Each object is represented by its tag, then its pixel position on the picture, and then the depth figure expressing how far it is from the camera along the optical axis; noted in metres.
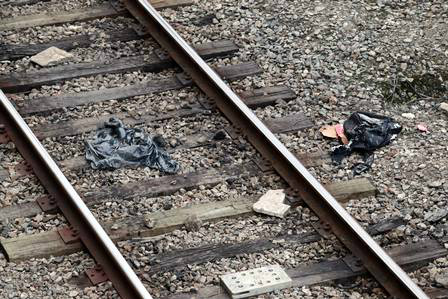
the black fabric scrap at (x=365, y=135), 18.45
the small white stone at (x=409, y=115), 19.70
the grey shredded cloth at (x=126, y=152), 17.95
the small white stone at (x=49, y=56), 21.05
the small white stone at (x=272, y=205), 16.98
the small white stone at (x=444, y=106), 19.97
